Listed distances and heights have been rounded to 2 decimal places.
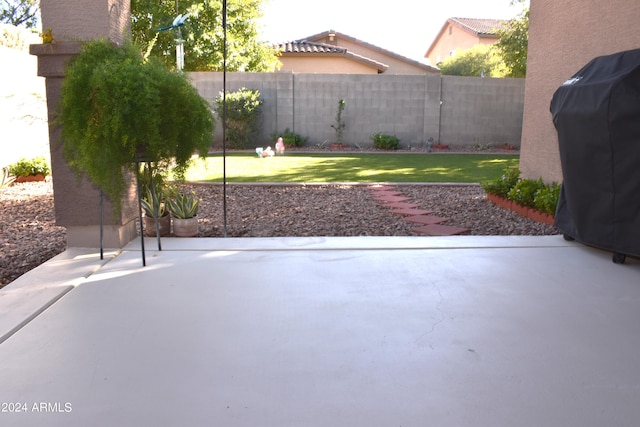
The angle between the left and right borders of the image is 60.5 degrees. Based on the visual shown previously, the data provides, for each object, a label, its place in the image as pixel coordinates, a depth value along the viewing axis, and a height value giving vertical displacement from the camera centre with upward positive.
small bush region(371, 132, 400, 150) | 16.58 -0.10
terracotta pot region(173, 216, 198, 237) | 5.67 -0.93
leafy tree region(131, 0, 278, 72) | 18.11 +3.66
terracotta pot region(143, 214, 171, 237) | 5.59 -0.92
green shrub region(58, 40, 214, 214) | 4.07 +0.18
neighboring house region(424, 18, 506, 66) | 36.31 +7.60
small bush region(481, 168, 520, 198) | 7.65 -0.61
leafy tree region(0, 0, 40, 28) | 26.73 +5.96
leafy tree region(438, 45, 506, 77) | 29.86 +4.27
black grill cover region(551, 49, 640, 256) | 4.32 -0.08
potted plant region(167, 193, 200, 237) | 5.66 -0.81
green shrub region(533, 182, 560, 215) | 6.16 -0.66
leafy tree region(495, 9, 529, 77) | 19.86 +3.57
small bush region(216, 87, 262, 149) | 15.77 +0.61
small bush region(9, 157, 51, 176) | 9.66 -0.57
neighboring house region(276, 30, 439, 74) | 24.98 +3.58
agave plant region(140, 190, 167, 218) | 5.44 -0.67
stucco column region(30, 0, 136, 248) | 4.63 +0.45
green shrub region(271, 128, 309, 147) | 16.23 -0.01
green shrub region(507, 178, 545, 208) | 6.85 -0.64
